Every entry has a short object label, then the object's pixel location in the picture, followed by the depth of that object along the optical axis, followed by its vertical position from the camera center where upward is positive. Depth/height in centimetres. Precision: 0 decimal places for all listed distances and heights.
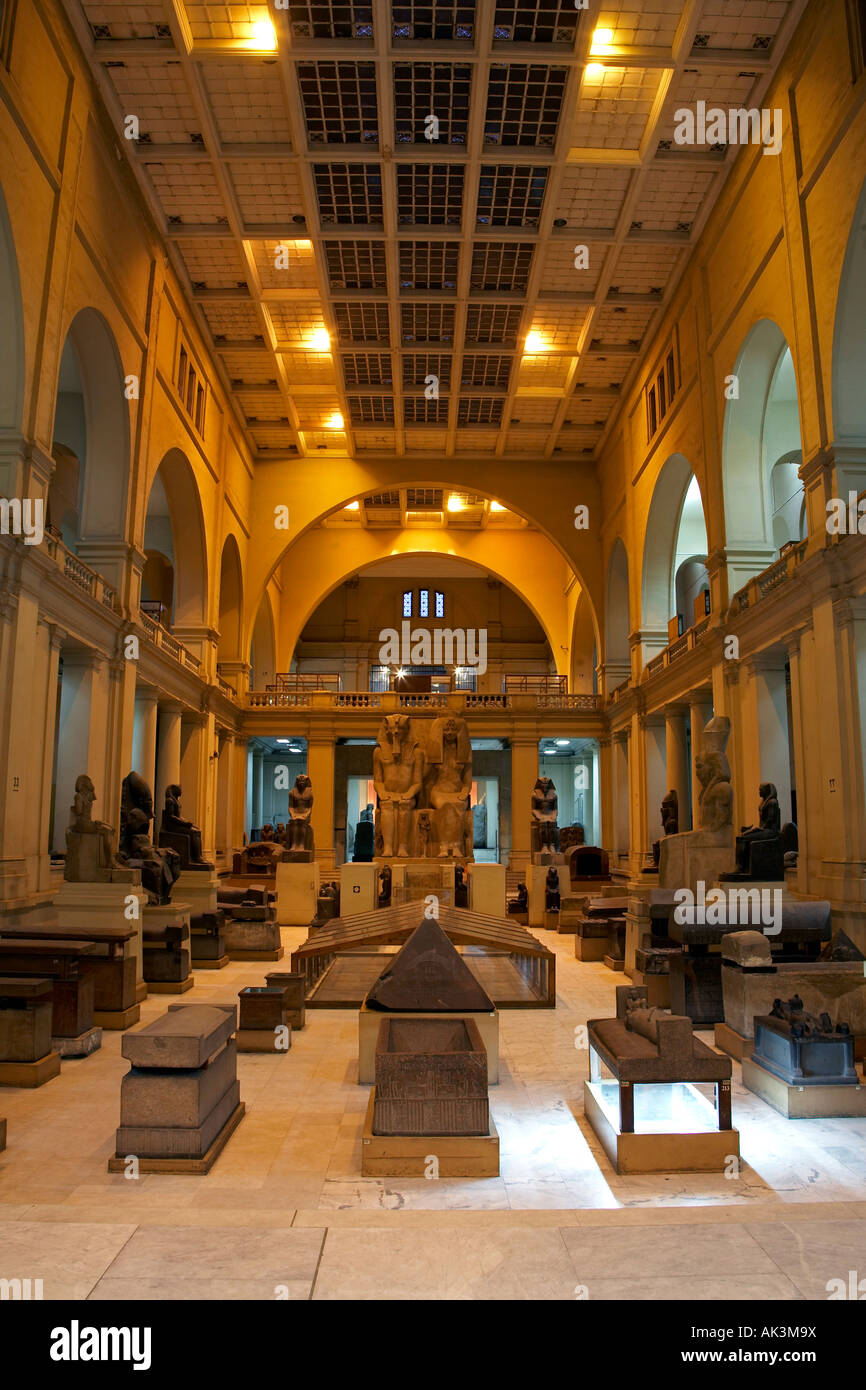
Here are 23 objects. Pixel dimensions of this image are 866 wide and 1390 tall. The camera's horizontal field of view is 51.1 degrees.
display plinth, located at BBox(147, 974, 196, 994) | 984 -175
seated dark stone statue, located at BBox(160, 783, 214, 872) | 1394 -15
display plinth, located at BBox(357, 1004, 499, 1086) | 641 -150
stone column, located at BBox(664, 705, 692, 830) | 2039 +175
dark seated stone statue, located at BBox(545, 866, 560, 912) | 1808 -133
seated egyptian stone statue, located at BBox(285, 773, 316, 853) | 2011 +17
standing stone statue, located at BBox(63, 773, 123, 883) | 988 -24
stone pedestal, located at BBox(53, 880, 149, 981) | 962 -85
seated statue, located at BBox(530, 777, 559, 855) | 2006 +21
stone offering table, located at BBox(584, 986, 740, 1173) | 477 -154
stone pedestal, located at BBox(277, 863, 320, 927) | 1758 -136
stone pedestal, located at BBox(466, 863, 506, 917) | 1429 -103
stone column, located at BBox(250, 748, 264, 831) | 3388 +127
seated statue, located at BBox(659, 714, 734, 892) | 998 -9
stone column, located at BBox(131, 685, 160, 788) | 1823 +186
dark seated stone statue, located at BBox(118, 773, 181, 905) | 1085 -30
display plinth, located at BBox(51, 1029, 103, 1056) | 718 -174
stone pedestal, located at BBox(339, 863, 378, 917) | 1470 -104
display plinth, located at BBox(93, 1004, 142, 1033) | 816 -175
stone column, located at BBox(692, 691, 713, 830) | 1816 +229
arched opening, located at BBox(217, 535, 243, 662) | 2600 +607
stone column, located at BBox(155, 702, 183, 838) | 2044 +168
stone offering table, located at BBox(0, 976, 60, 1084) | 636 -148
